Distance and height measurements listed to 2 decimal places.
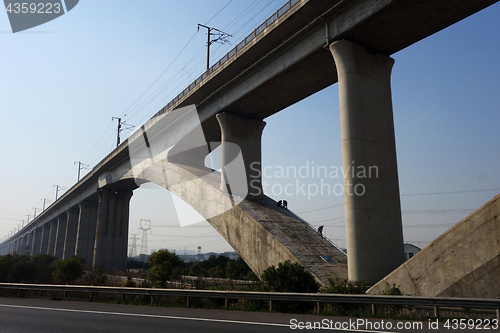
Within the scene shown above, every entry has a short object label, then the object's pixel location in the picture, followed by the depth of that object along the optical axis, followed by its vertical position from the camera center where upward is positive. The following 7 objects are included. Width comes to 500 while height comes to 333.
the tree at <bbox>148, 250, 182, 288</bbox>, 25.28 -0.70
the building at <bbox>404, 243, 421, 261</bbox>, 55.19 +1.31
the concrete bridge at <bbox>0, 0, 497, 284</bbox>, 16.30 +9.65
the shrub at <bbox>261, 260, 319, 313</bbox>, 13.20 -0.89
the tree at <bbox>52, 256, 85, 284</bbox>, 30.56 -1.39
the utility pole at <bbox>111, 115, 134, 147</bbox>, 65.69 +22.85
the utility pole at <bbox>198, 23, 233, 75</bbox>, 34.53 +21.22
